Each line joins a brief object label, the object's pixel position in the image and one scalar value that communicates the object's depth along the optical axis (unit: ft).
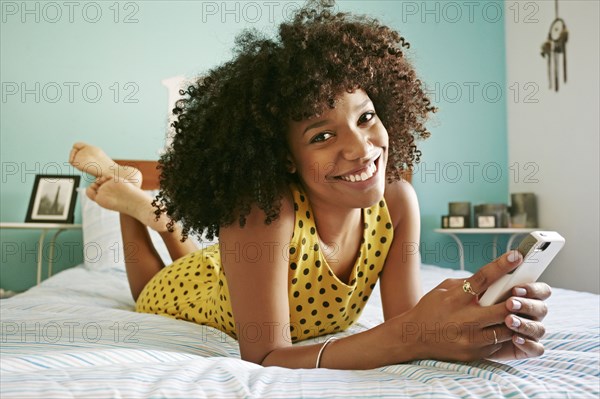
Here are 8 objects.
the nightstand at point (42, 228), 9.51
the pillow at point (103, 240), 8.77
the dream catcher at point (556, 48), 10.04
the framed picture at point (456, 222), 10.94
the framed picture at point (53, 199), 10.20
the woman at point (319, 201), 2.72
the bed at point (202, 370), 2.04
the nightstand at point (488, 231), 10.48
